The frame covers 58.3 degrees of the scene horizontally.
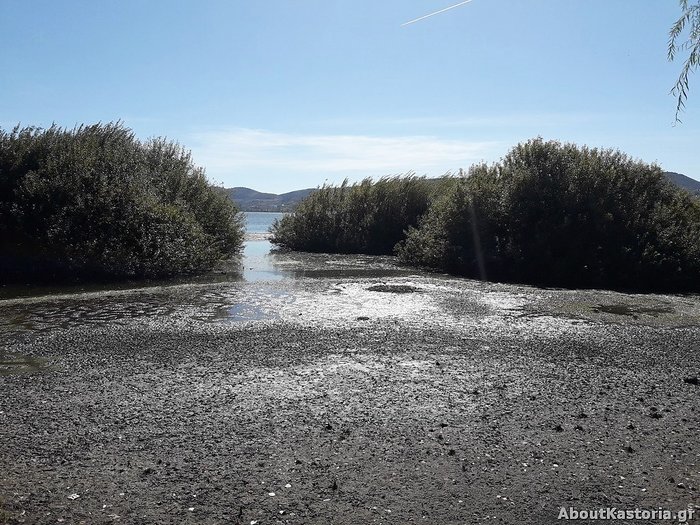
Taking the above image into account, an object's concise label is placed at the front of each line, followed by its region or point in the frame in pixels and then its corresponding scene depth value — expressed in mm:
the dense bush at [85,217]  16953
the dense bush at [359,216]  29203
